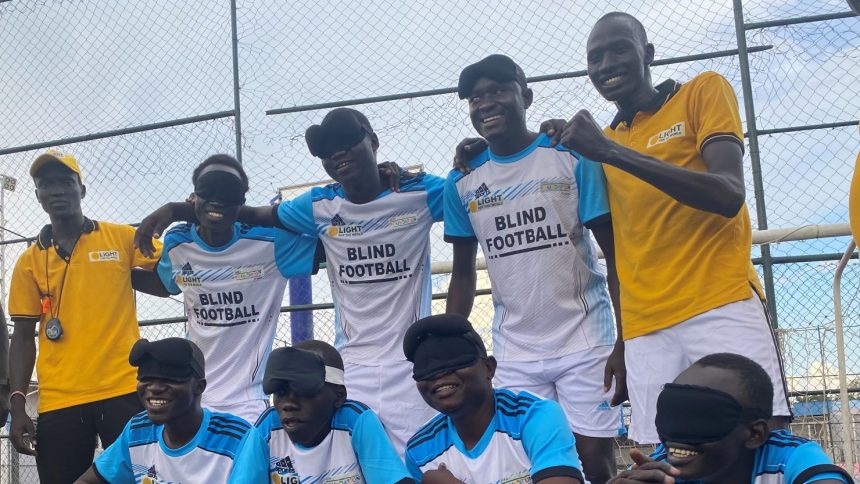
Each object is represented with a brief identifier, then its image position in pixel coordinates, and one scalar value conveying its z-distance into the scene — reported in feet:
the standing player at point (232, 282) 13.43
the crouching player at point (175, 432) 11.60
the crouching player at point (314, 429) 10.58
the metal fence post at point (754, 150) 15.92
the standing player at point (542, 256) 11.04
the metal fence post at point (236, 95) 18.82
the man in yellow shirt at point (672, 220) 9.53
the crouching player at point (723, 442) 7.34
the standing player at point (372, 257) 12.16
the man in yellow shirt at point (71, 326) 14.14
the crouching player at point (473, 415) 9.44
